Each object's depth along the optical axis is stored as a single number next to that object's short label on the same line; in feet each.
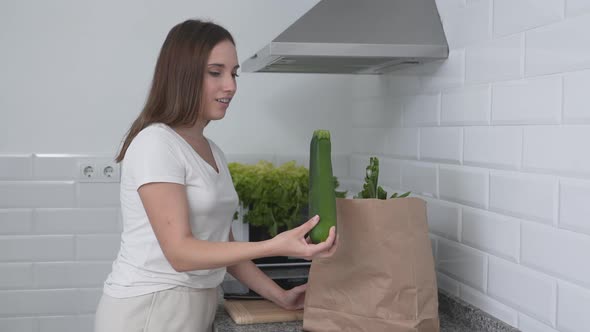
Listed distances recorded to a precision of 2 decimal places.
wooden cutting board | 4.90
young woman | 4.35
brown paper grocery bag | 4.24
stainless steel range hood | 4.81
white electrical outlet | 7.73
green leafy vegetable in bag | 4.71
